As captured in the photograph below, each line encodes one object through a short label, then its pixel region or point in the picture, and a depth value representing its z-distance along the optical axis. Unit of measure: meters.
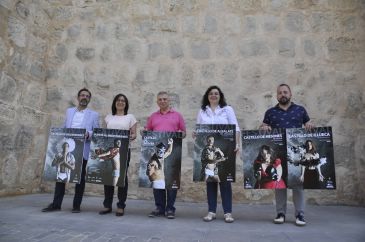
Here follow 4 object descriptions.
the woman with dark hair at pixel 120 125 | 4.07
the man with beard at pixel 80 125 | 4.17
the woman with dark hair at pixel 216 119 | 3.83
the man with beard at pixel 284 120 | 3.73
